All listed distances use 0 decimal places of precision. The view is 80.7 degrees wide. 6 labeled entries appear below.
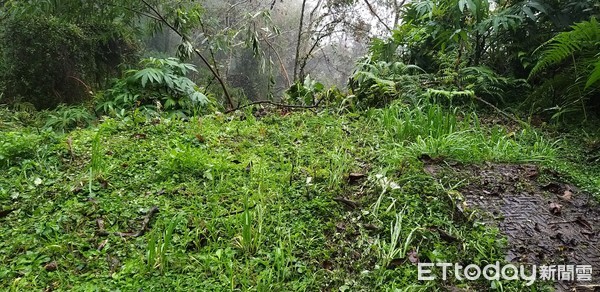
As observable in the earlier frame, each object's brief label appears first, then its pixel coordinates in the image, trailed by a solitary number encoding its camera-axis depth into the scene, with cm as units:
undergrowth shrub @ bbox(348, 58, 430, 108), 339
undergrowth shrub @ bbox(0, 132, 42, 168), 201
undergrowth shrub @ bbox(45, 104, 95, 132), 353
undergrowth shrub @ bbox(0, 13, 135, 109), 460
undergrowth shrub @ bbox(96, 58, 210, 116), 335
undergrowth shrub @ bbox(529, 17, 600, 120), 248
